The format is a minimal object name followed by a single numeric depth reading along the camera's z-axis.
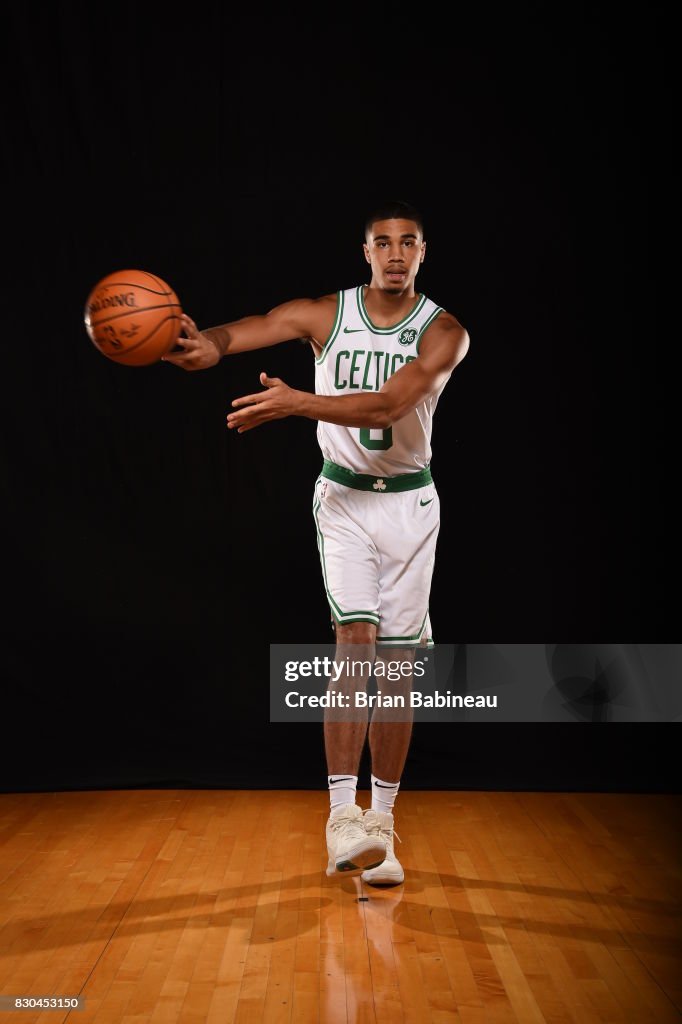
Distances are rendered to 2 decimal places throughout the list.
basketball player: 3.42
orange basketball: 2.91
